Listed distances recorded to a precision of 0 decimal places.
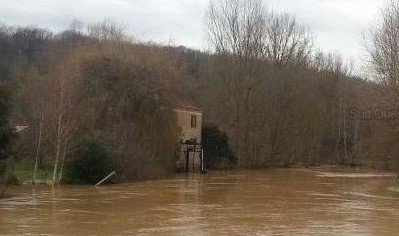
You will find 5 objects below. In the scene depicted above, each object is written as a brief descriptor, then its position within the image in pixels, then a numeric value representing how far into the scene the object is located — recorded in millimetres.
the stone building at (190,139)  51500
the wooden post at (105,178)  34625
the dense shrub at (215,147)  57781
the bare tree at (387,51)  40875
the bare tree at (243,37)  67375
